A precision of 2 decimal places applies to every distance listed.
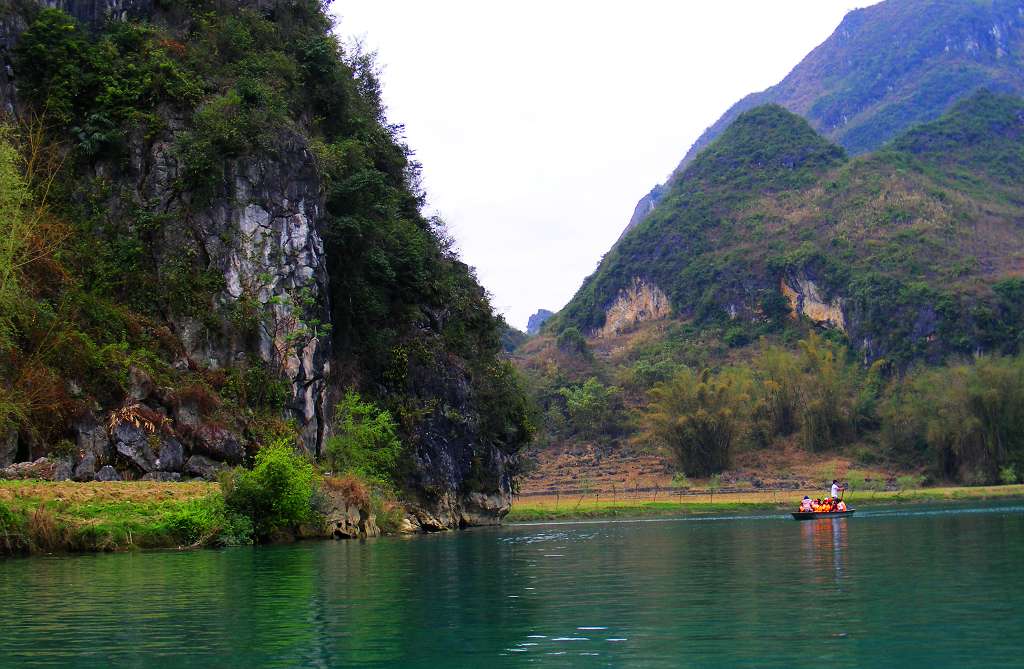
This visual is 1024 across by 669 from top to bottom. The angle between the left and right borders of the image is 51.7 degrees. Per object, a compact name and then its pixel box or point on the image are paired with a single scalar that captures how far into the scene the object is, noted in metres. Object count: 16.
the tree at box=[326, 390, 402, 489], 42.25
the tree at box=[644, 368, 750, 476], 90.88
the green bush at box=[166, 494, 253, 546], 30.40
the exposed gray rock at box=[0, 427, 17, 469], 33.28
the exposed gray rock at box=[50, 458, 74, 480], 33.69
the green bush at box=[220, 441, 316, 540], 32.19
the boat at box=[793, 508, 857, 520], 45.25
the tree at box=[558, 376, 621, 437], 110.75
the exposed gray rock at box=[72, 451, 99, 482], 34.38
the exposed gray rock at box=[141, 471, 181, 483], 35.75
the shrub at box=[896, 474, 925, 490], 80.50
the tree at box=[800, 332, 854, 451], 97.31
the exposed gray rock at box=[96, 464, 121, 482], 34.75
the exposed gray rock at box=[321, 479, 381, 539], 36.38
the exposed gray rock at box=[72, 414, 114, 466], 35.38
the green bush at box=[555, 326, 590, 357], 132.25
